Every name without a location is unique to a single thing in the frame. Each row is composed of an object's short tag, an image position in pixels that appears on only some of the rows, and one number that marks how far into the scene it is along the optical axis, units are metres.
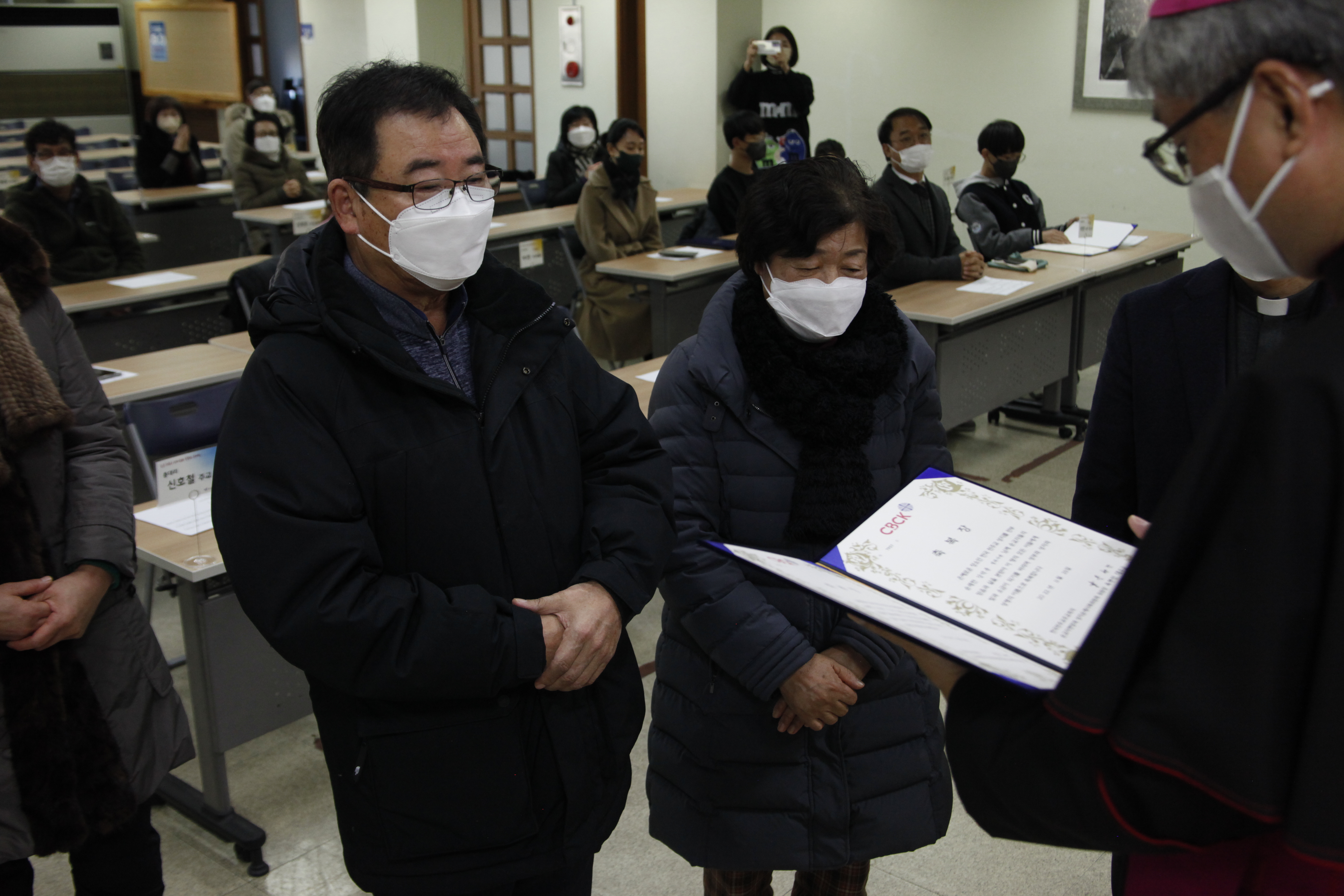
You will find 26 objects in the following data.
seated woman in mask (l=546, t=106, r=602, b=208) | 7.88
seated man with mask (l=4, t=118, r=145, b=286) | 5.53
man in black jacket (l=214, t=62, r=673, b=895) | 1.24
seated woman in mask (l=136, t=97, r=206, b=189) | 8.40
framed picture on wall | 5.59
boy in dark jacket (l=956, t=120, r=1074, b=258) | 5.36
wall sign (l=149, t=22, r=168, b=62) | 14.15
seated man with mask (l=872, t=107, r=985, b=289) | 4.90
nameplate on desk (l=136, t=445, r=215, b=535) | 2.61
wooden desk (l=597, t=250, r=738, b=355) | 5.67
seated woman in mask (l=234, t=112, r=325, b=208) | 7.80
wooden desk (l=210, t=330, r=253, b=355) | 4.11
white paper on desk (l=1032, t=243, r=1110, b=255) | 5.67
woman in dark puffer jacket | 1.64
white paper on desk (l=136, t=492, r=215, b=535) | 2.59
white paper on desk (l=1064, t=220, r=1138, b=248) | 5.75
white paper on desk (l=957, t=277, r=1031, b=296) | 4.92
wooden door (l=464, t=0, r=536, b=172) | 10.70
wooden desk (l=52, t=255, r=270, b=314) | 4.84
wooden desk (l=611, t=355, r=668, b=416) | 3.52
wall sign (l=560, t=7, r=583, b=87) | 9.84
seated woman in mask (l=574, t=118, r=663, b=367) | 6.01
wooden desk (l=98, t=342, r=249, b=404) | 3.58
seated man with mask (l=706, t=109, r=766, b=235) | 6.17
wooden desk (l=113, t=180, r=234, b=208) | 7.88
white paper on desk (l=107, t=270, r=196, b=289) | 5.22
